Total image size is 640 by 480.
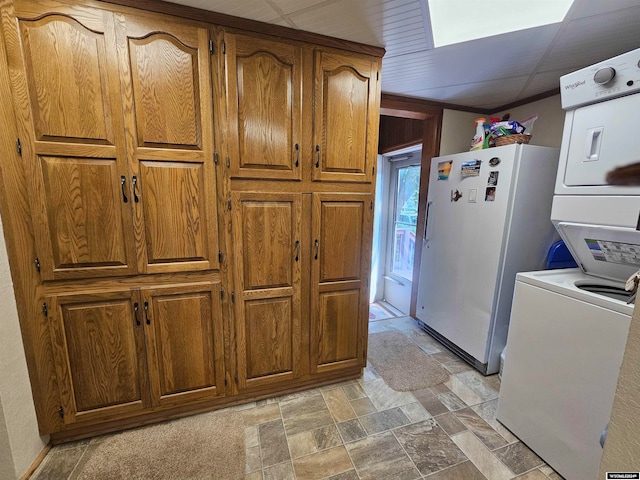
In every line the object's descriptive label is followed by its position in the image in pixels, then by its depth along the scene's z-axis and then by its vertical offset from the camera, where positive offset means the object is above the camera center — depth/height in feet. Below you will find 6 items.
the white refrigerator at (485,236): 6.21 -0.90
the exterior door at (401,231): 11.21 -1.45
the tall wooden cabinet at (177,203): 4.09 -0.15
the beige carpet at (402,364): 6.68 -4.47
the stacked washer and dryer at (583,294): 3.84 -1.46
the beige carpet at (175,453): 4.38 -4.47
